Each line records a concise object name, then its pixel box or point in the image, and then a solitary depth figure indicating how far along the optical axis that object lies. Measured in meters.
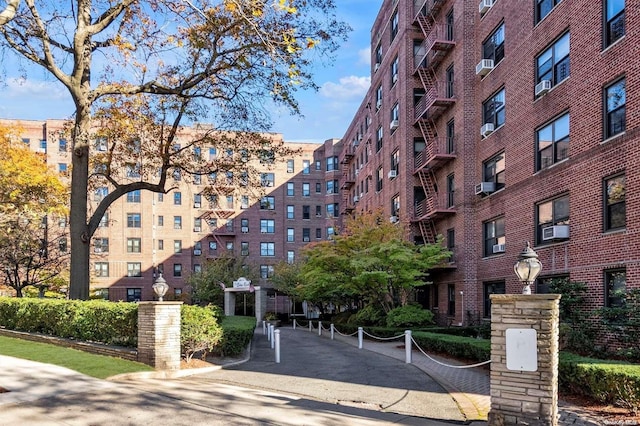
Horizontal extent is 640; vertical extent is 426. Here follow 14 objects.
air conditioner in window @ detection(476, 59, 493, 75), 24.03
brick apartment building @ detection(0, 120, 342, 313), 55.53
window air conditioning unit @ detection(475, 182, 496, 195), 23.78
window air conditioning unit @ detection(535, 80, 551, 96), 18.91
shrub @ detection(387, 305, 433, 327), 25.23
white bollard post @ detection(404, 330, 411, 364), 16.28
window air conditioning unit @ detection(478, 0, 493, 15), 24.55
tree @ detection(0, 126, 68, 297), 27.16
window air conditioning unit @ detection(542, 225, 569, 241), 17.47
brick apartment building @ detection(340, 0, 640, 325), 15.45
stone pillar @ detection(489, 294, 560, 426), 7.82
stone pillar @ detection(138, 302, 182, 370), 12.53
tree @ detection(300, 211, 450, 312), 24.69
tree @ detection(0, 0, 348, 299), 15.75
